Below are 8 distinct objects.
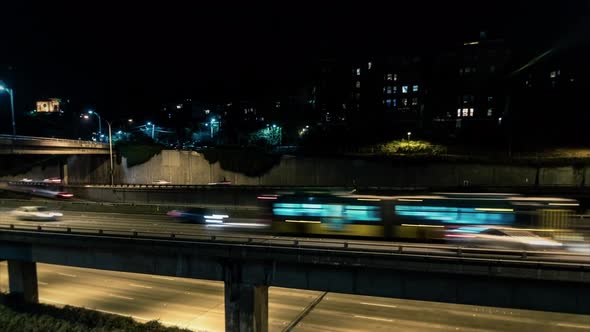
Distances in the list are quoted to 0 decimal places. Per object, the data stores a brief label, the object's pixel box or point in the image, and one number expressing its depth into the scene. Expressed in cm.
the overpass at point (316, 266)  1454
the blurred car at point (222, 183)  5498
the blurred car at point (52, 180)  7262
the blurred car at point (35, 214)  3081
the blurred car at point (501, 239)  1723
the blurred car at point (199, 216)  2752
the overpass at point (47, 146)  4875
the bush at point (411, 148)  5391
